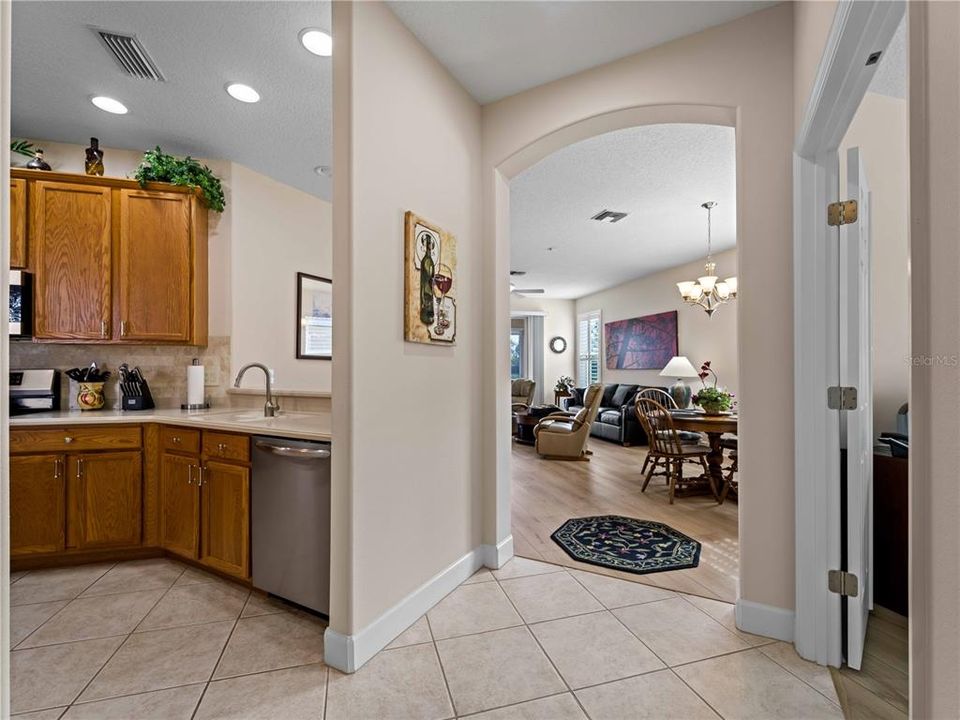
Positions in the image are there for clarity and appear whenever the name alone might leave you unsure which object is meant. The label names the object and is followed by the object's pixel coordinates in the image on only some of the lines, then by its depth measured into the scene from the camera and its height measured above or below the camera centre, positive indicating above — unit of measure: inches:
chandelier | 186.9 +31.2
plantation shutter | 375.6 +12.4
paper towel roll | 125.4 -6.0
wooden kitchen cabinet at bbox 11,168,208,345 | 116.6 +27.9
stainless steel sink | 98.1 -12.8
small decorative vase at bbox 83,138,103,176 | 122.3 +54.4
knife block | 123.5 -10.1
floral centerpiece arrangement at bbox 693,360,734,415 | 161.8 -13.6
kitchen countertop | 84.9 -13.0
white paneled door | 68.8 -3.1
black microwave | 111.7 +14.1
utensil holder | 123.6 -9.3
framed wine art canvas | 83.4 +15.5
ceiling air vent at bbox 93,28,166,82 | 87.9 +62.0
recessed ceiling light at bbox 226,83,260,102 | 103.2 +62.2
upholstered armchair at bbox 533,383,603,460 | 224.8 -36.0
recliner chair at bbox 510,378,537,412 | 342.0 -21.7
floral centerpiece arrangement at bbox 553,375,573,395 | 371.2 -18.4
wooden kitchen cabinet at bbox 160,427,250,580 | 90.7 -29.1
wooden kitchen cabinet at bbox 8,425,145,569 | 102.2 -30.3
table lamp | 223.5 -5.5
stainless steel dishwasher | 78.6 -28.5
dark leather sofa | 274.1 -33.6
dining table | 153.9 -22.1
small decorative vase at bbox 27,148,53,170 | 117.7 +51.5
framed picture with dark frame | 159.6 +15.9
